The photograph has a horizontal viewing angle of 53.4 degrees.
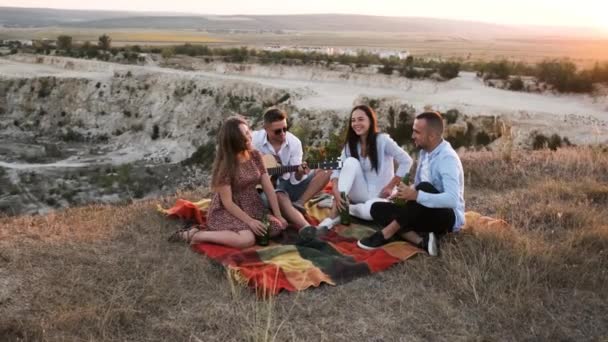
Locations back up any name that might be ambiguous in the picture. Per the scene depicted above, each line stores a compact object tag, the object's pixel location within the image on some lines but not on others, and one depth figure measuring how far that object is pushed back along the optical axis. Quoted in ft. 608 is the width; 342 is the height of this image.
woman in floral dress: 17.35
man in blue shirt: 15.98
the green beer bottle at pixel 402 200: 17.49
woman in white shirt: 19.15
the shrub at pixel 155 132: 83.83
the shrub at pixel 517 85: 75.97
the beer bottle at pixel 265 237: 17.70
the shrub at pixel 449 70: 84.64
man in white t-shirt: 20.56
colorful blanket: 15.15
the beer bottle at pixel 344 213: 19.25
